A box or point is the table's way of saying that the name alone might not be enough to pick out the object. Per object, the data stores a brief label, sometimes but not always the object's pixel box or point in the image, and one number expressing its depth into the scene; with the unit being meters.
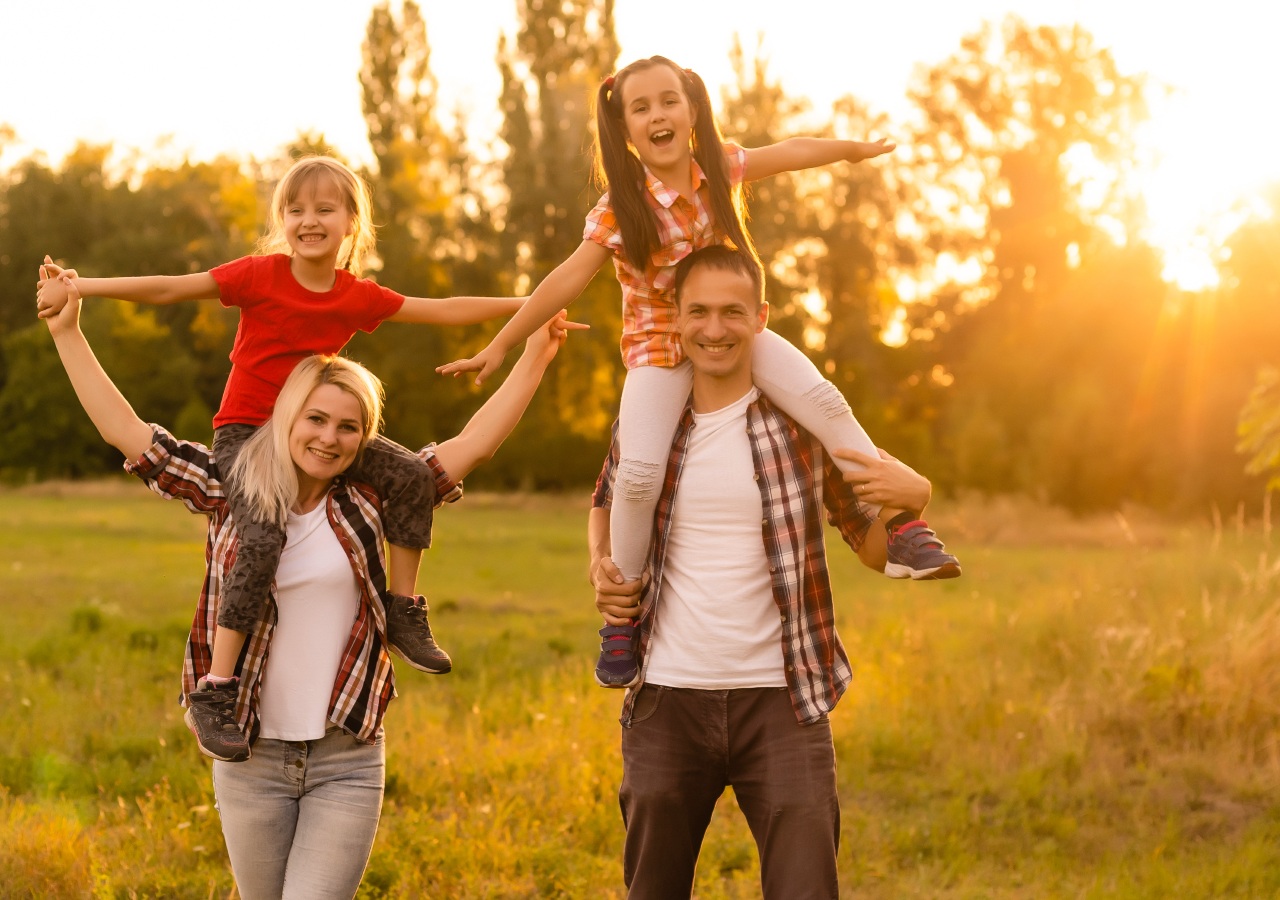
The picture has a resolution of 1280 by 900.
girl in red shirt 3.76
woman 3.55
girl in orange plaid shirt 3.66
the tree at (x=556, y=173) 37.81
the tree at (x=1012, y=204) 35.69
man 3.49
